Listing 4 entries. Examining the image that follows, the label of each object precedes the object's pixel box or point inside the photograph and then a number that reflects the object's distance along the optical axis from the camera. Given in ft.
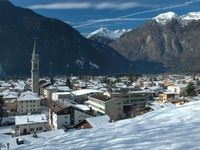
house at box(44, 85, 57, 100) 236.55
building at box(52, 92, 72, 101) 205.07
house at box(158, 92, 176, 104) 212.25
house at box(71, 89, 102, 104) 213.75
